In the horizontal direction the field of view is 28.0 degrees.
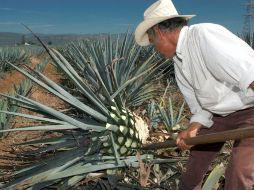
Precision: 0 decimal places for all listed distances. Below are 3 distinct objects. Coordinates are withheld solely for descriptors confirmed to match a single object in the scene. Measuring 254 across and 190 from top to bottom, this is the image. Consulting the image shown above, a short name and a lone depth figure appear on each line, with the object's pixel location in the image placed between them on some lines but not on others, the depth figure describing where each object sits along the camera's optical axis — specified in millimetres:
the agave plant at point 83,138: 3457
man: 2486
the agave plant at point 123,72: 4074
